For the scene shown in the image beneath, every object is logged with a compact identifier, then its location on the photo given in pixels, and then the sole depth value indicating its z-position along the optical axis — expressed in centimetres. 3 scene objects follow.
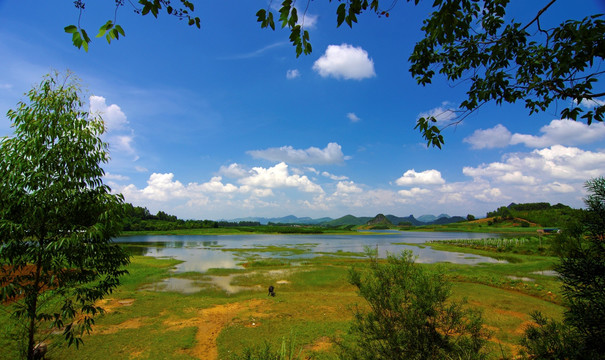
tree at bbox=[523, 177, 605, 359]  324
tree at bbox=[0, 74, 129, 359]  504
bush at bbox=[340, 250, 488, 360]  582
